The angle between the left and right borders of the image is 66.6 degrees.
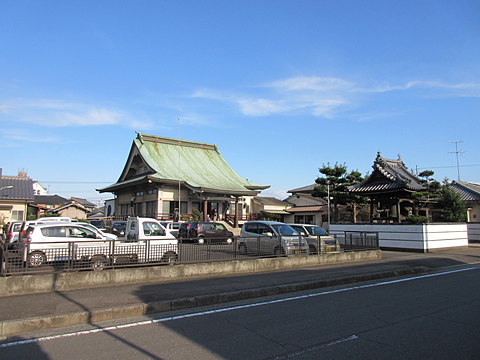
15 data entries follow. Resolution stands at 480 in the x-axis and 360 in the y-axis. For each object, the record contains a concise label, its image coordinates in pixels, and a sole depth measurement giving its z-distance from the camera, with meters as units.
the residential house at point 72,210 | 54.38
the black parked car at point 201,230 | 25.30
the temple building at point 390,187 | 22.83
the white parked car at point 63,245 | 9.45
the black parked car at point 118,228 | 24.17
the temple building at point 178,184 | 37.84
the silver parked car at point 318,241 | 15.18
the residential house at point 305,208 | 43.62
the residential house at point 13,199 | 32.38
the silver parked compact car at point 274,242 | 13.36
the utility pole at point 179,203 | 36.35
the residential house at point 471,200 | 33.06
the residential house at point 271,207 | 46.53
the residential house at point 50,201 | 67.38
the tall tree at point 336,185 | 35.34
